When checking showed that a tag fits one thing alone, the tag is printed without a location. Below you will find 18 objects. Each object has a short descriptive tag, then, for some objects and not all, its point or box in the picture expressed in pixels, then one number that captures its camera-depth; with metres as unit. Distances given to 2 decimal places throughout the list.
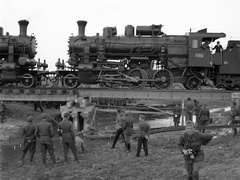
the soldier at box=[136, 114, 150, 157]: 10.76
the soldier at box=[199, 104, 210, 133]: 13.77
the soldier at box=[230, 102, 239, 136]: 12.84
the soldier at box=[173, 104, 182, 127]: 16.62
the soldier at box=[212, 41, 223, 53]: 19.20
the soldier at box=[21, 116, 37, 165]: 10.19
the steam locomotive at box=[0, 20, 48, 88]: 19.05
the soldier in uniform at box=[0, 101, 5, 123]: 17.62
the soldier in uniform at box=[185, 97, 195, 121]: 15.72
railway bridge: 17.27
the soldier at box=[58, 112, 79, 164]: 10.28
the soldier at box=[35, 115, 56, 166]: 10.09
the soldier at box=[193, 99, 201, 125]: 15.96
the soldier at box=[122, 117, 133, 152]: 11.54
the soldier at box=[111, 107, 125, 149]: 12.37
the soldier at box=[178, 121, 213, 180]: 7.01
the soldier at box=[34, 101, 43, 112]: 23.78
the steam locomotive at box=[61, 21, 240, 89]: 18.84
